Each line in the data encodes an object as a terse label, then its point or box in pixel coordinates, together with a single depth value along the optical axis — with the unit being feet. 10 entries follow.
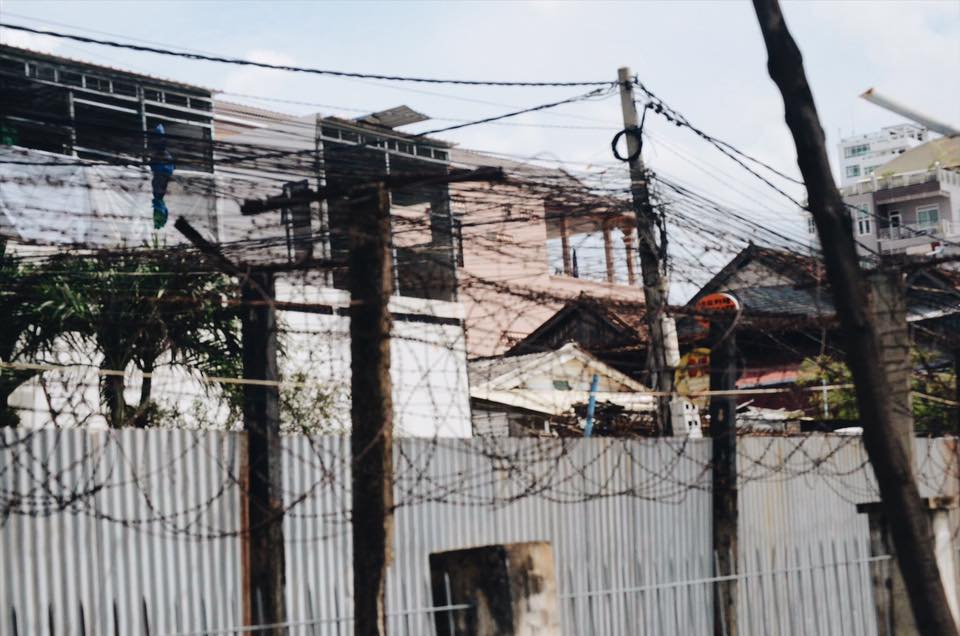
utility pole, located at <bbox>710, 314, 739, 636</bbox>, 35.86
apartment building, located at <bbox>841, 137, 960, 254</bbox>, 199.31
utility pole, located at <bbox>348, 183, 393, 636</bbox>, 22.62
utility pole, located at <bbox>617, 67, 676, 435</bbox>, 43.04
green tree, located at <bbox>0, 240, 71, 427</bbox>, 47.11
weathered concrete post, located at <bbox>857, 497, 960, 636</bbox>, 39.93
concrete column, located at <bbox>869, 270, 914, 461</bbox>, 43.32
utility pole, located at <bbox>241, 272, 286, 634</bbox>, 25.12
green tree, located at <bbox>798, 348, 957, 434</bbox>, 74.40
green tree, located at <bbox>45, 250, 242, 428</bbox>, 43.93
